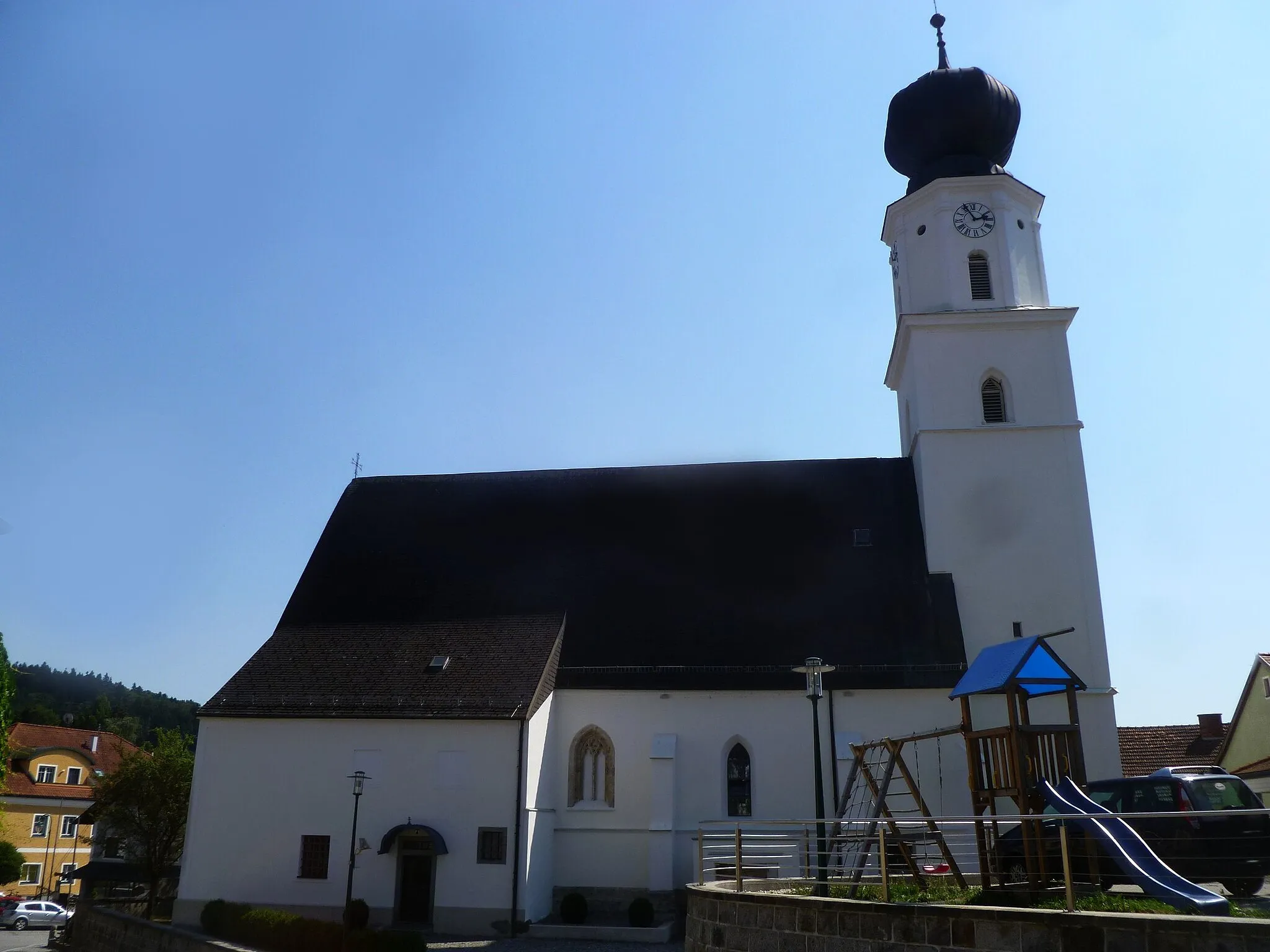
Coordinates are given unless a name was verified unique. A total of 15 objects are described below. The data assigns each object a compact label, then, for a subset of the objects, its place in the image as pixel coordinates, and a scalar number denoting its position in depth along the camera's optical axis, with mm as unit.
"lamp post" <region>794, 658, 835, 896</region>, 18547
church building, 22922
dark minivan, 11578
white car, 37769
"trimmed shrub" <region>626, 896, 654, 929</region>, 21844
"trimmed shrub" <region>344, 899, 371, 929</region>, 21359
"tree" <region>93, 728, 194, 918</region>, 31766
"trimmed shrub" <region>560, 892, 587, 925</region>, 22297
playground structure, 12727
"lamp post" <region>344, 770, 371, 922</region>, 22016
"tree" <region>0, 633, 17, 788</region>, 35844
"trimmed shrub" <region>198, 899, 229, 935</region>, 21984
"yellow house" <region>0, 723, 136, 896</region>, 49844
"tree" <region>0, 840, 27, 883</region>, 43906
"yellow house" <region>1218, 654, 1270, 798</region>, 33719
